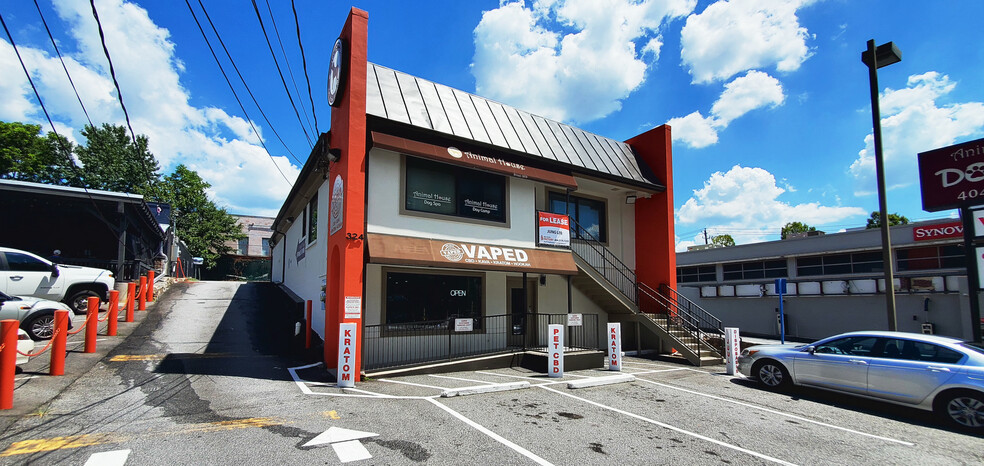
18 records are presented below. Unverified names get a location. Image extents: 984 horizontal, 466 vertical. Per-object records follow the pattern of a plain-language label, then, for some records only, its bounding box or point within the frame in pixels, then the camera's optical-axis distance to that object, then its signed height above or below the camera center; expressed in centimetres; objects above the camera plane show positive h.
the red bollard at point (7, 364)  630 -105
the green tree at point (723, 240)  6860 +633
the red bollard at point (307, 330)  1273 -126
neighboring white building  1905 +0
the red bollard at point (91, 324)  959 -79
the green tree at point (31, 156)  3328 +965
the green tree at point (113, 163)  3384 +937
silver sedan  741 -161
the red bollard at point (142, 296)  1489 -32
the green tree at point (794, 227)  6089 +727
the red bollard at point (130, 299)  1325 -37
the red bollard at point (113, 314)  1147 -69
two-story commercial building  1059 +170
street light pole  1054 +416
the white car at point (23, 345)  788 -100
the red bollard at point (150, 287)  1652 -3
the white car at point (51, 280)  1175 +18
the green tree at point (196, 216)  3920 +611
